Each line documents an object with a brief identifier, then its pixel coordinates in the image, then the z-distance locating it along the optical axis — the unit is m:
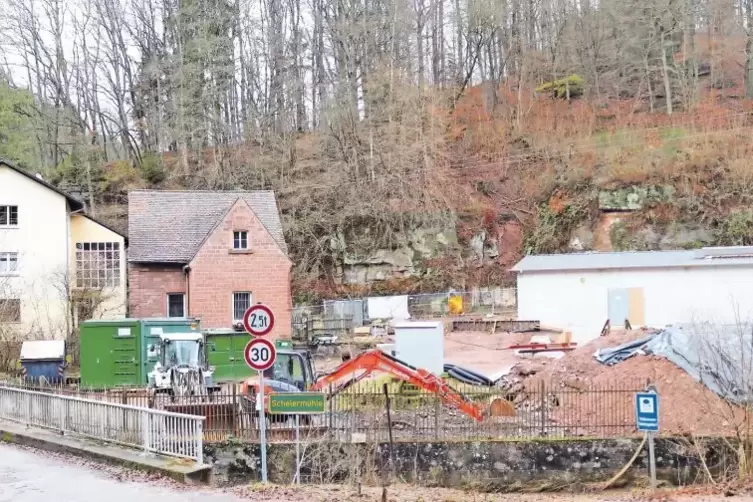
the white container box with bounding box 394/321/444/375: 26.97
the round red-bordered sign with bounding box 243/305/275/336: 13.13
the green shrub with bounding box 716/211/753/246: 47.47
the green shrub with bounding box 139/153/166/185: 62.19
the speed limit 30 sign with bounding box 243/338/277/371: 13.21
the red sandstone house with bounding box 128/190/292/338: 38.59
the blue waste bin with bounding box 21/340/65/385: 28.31
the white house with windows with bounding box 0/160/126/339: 38.84
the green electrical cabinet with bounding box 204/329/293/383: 28.83
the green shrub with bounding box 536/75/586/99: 68.38
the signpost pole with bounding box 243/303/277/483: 13.17
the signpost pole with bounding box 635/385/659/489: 15.09
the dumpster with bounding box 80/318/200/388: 28.08
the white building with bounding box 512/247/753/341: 35.84
